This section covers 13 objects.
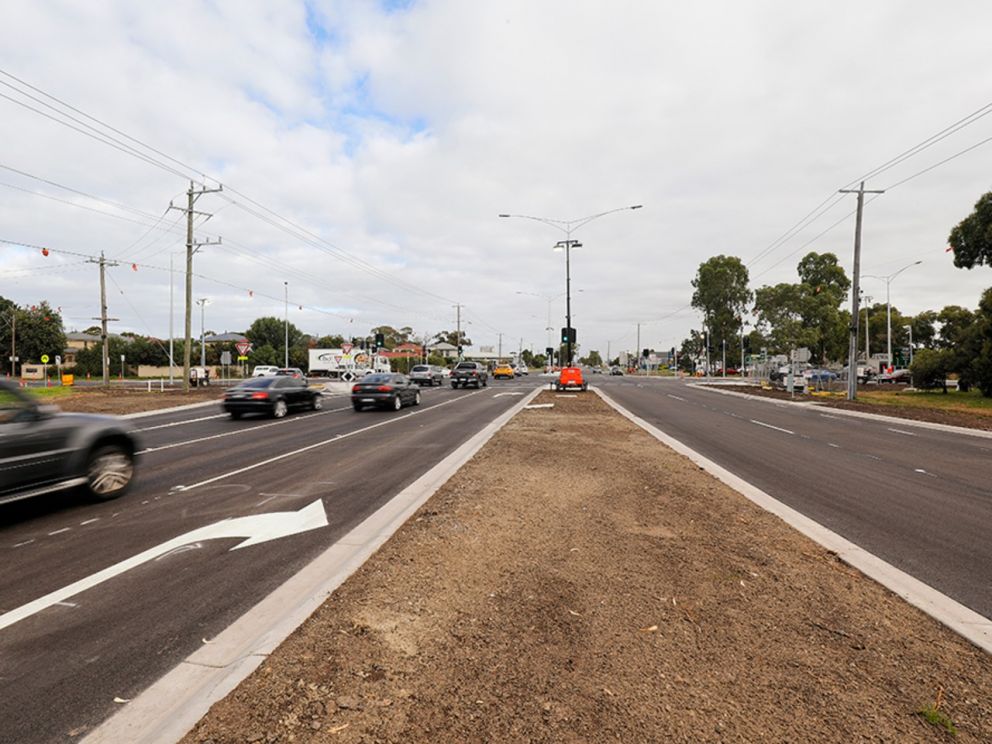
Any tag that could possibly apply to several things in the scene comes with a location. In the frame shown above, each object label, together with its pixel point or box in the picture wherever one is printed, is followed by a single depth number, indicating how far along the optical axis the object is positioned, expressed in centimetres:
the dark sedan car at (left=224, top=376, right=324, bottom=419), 1805
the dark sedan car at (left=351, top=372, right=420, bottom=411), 2098
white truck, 5956
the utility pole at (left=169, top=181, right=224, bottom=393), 2933
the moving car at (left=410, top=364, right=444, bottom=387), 4100
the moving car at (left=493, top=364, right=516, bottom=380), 6153
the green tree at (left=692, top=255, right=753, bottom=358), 7912
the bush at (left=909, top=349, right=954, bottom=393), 3241
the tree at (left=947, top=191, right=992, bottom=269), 2944
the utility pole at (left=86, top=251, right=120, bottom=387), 3706
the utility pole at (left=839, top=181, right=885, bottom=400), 2867
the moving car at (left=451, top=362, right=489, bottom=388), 3812
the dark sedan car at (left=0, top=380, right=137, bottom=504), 599
